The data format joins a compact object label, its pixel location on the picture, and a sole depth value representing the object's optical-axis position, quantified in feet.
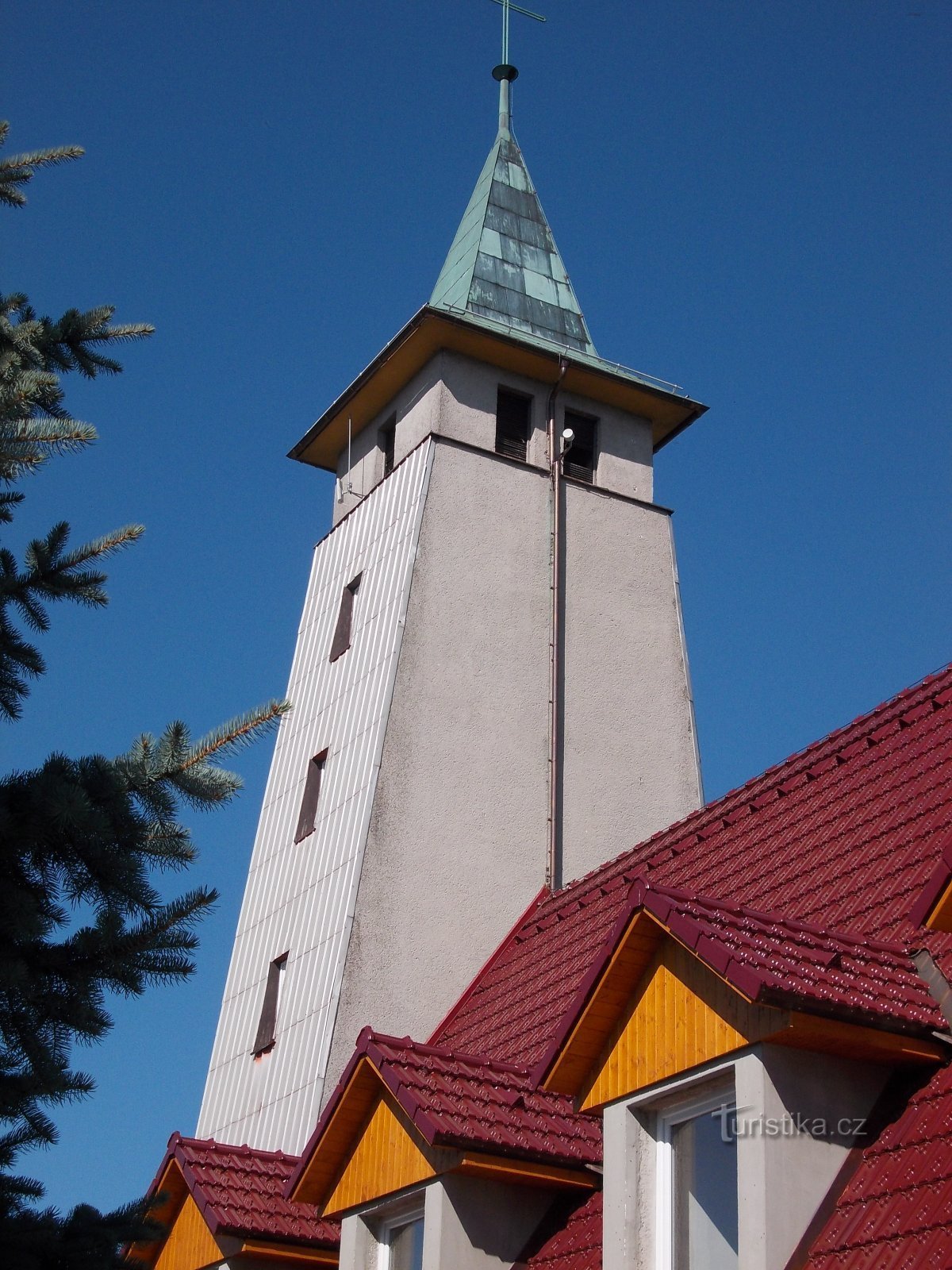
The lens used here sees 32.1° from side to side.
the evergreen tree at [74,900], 23.72
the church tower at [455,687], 51.06
